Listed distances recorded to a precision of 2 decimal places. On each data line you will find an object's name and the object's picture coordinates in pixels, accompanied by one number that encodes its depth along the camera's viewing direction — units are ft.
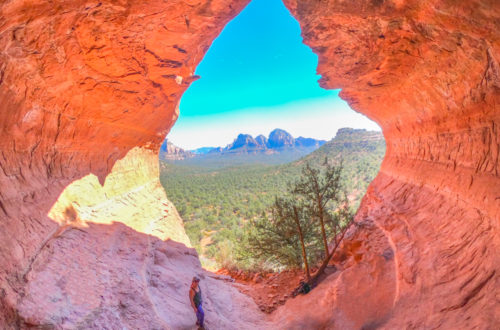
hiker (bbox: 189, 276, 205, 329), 18.75
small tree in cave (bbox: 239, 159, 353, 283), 30.81
